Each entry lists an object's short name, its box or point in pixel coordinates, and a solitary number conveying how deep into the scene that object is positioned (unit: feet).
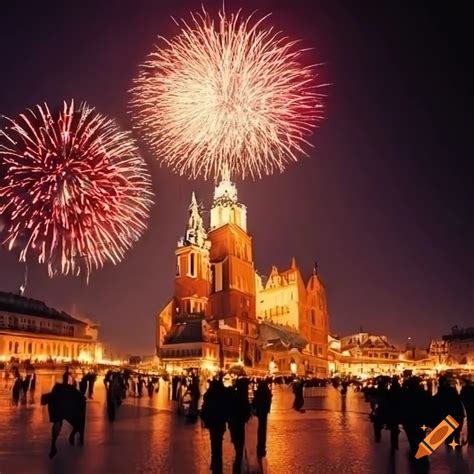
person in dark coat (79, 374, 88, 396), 108.37
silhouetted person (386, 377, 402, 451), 46.81
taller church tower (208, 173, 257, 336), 345.31
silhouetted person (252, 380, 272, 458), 45.96
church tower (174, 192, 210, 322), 338.13
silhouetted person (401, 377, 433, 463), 43.88
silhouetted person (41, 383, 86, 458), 45.70
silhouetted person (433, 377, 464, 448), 45.42
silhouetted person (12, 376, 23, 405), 105.18
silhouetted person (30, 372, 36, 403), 121.19
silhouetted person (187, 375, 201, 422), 72.05
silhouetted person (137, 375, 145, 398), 137.26
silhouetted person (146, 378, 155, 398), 144.77
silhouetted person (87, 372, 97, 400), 123.49
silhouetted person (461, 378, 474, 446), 53.72
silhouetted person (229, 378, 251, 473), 37.91
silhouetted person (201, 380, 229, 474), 36.29
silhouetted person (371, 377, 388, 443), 51.11
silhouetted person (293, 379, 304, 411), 102.78
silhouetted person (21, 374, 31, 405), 108.99
